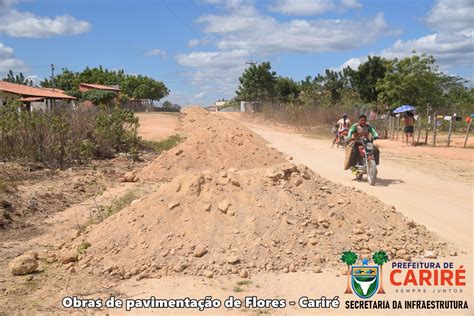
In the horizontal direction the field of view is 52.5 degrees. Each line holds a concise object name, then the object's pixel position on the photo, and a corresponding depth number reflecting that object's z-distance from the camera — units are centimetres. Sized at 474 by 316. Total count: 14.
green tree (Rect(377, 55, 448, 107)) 3103
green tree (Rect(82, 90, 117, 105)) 4250
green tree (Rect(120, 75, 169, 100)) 6638
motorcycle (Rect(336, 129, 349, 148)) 1789
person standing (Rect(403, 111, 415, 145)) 1977
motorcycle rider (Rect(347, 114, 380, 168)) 1028
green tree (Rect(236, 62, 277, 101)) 5556
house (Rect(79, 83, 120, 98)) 5153
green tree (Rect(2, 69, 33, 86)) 6612
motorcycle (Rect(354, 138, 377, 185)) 994
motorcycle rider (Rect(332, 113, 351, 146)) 1773
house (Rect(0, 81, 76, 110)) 3410
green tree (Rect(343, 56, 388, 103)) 3991
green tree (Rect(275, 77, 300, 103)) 5466
